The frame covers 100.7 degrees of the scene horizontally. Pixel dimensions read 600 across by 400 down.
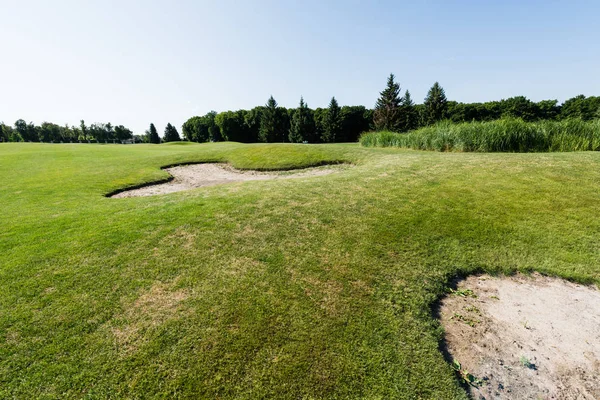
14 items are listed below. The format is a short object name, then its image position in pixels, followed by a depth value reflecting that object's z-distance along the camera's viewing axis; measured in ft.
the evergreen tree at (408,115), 184.39
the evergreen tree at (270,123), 199.00
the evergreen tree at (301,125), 195.42
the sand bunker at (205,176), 33.86
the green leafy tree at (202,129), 249.75
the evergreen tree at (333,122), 192.84
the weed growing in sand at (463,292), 12.48
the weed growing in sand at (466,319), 10.86
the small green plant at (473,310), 11.48
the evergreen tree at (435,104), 183.94
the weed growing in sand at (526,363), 8.97
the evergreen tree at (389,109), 162.30
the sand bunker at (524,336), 8.42
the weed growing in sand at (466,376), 8.48
